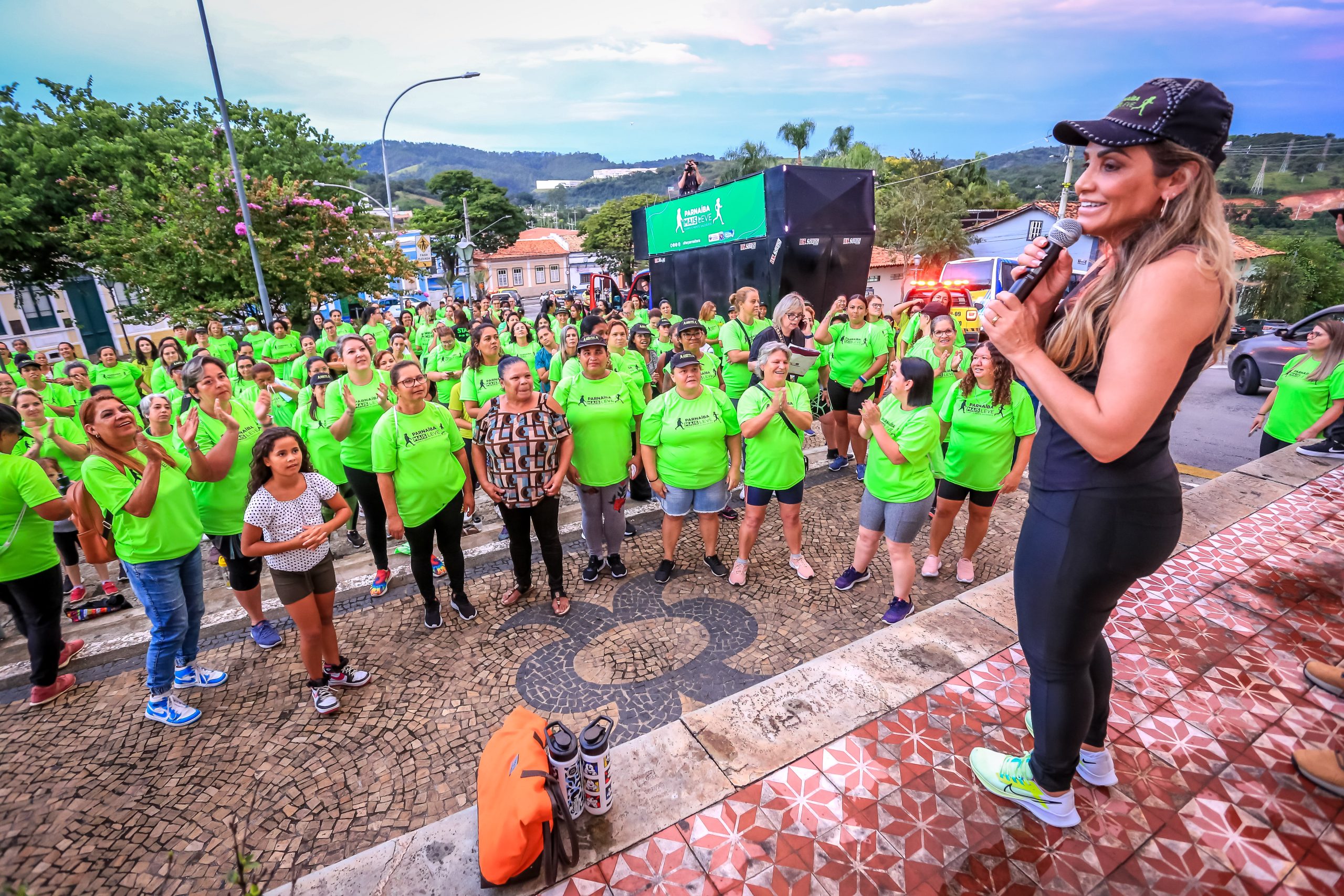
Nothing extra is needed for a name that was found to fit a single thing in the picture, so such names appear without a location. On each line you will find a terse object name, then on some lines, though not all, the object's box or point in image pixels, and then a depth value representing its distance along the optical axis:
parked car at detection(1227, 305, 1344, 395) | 11.25
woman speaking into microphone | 1.43
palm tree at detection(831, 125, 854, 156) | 53.72
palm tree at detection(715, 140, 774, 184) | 52.16
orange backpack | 2.07
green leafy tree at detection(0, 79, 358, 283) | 16.48
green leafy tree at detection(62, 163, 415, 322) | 12.73
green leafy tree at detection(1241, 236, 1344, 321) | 26.23
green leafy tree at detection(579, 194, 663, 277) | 57.84
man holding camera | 14.59
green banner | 11.92
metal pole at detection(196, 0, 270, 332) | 10.23
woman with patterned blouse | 4.38
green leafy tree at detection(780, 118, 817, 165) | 50.28
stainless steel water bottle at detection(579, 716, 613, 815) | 2.25
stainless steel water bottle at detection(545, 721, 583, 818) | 2.24
